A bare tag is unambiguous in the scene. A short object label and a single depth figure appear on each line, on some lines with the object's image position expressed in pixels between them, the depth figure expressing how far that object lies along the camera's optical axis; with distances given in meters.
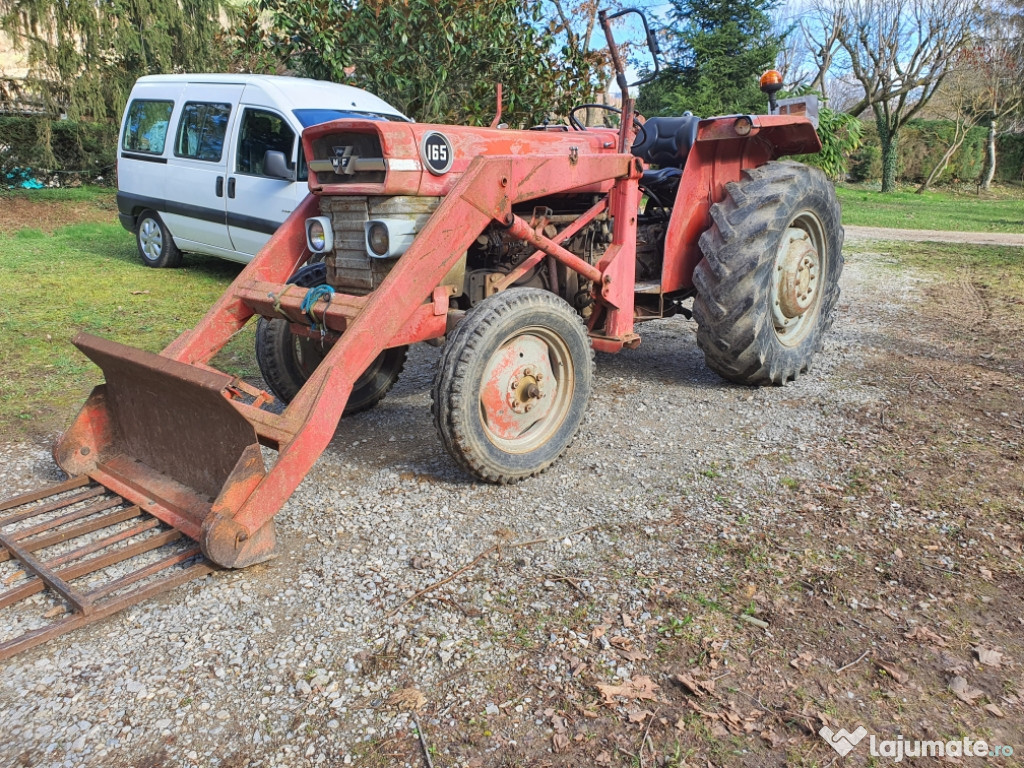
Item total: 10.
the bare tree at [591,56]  10.79
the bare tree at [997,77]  27.61
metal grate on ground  2.62
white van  7.39
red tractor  3.04
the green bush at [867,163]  28.56
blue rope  3.51
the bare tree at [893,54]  25.66
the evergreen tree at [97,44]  14.21
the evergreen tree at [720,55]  21.64
